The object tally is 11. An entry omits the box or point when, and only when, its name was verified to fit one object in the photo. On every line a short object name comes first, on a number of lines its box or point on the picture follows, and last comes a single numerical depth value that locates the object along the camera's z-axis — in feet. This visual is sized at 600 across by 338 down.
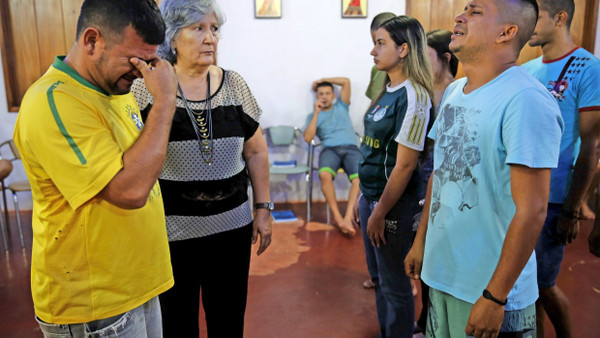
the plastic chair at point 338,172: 15.14
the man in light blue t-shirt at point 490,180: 3.73
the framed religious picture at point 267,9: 16.19
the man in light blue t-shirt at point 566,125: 6.46
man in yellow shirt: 3.47
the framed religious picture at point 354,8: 16.49
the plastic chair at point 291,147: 15.55
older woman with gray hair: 5.45
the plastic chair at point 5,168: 11.69
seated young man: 15.17
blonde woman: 6.38
